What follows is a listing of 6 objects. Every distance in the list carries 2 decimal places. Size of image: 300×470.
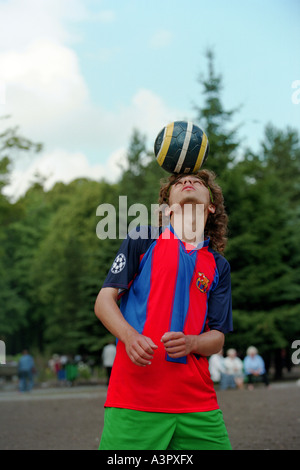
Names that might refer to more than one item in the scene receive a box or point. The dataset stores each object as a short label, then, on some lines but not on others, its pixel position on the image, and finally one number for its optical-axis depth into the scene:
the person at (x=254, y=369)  22.86
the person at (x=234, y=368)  23.81
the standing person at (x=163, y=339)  2.83
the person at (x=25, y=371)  24.52
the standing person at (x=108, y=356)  22.22
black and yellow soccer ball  3.59
